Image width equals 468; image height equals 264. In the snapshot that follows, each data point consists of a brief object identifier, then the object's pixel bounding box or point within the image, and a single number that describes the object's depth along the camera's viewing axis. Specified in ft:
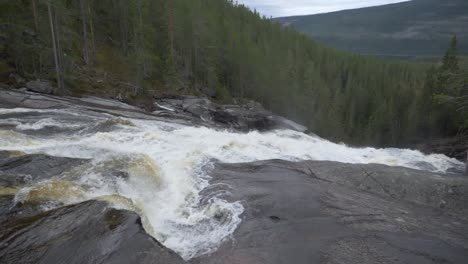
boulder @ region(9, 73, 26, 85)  84.32
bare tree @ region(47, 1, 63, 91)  85.30
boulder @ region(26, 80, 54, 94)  82.22
